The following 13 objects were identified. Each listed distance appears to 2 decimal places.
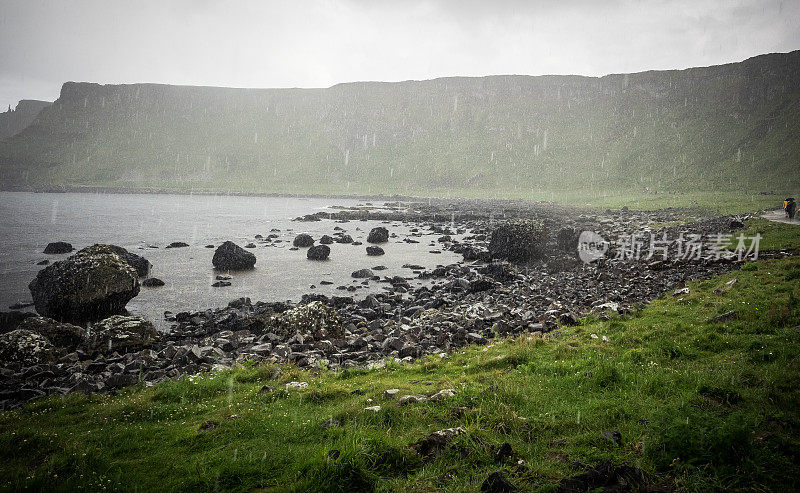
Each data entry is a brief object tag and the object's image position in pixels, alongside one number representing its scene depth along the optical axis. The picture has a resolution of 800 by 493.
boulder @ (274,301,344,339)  15.09
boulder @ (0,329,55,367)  11.72
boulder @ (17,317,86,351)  14.27
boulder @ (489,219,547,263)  31.67
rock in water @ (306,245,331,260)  34.28
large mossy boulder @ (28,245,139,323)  17.64
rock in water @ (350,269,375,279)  27.89
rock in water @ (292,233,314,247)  41.25
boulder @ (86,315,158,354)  13.83
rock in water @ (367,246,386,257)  36.50
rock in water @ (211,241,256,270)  29.41
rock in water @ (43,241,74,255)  32.97
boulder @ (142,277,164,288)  24.38
